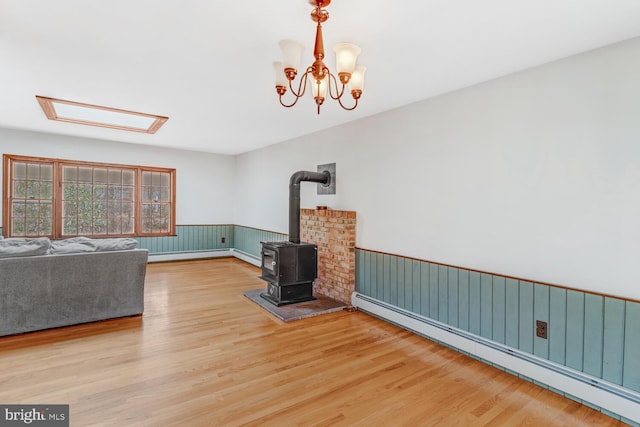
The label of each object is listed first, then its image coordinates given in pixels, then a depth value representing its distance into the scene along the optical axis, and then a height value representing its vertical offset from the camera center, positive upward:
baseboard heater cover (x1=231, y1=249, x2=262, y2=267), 6.47 -1.07
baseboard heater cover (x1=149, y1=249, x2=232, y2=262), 6.70 -1.07
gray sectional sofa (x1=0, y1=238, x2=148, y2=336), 3.04 -0.80
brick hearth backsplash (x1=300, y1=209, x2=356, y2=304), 4.16 -0.54
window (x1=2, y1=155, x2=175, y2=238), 5.46 +0.12
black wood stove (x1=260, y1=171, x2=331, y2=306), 4.07 -0.73
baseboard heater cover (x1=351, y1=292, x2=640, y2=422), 2.07 -1.20
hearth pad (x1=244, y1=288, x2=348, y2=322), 3.71 -1.23
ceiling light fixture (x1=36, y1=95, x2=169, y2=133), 3.76 +1.19
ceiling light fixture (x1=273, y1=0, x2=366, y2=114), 1.79 +0.86
